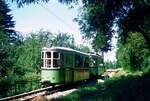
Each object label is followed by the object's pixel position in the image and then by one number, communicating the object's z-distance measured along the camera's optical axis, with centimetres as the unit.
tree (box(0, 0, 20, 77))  1730
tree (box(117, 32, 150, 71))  1364
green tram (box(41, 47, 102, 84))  1054
